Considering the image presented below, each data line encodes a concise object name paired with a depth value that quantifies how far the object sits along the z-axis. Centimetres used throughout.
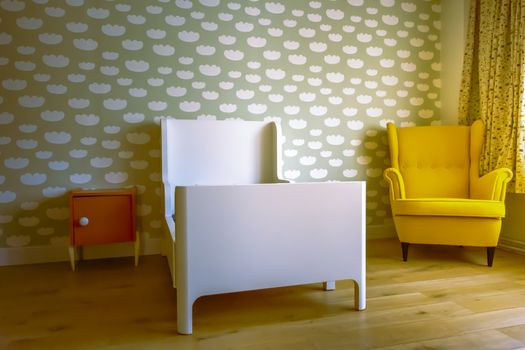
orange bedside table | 227
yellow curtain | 251
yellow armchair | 231
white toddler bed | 145
